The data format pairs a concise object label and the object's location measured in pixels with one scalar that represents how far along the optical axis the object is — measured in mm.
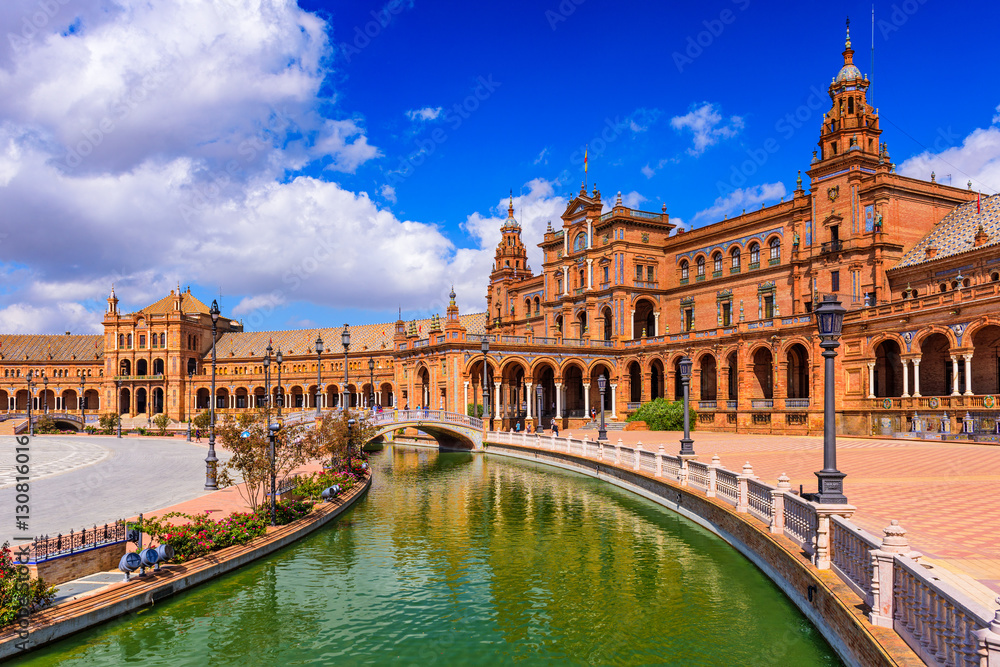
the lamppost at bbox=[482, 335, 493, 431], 46728
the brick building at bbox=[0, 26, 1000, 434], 37781
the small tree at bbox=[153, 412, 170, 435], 60812
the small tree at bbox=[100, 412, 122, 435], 66500
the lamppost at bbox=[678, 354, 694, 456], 23531
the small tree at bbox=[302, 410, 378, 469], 24656
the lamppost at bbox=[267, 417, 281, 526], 18109
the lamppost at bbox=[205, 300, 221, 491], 21703
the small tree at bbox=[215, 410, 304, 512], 17656
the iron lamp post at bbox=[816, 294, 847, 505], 10969
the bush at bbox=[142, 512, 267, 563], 13898
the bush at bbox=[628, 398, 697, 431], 49438
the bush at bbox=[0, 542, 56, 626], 10258
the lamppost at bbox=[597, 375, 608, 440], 35188
